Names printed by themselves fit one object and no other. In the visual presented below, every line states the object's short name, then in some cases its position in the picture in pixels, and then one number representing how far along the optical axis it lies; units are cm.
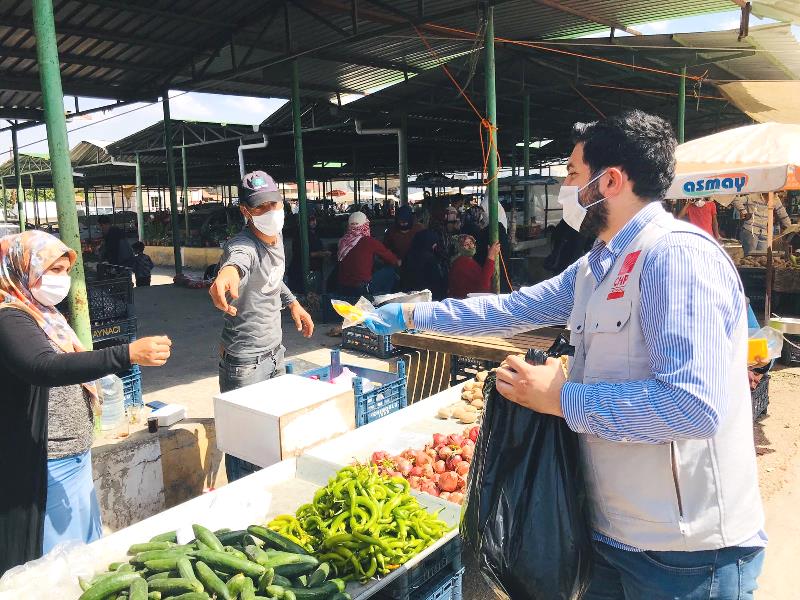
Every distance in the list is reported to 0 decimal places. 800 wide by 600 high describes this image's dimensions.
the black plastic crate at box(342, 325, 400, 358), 730
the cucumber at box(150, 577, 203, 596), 201
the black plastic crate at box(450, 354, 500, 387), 558
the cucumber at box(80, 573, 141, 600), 201
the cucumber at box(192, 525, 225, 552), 228
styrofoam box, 326
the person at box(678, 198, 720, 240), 918
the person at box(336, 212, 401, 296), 850
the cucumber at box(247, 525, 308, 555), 235
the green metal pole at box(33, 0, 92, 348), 388
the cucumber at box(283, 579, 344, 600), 210
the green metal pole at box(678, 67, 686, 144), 1245
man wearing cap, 370
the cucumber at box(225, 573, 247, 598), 206
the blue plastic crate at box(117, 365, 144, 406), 456
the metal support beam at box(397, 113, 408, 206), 1478
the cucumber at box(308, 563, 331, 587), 221
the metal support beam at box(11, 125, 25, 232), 1693
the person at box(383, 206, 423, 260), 984
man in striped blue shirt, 131
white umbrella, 612
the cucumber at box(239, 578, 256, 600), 201
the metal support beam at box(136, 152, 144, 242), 1859
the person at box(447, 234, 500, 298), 729
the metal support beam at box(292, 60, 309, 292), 1042
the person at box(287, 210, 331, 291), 1047
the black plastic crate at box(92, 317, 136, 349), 571
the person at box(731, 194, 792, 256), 1102
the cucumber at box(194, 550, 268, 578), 213
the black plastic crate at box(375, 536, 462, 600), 233
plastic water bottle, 399
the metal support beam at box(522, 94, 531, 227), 1480
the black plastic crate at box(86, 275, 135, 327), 574
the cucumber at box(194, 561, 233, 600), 202
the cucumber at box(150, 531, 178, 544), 241
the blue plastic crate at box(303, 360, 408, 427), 385
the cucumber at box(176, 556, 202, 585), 204
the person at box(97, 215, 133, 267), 1120
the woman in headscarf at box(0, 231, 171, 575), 227
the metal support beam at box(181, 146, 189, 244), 1760
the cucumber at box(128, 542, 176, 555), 232
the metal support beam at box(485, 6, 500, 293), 766
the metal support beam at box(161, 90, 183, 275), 1233
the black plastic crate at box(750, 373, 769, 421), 551
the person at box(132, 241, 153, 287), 1305
